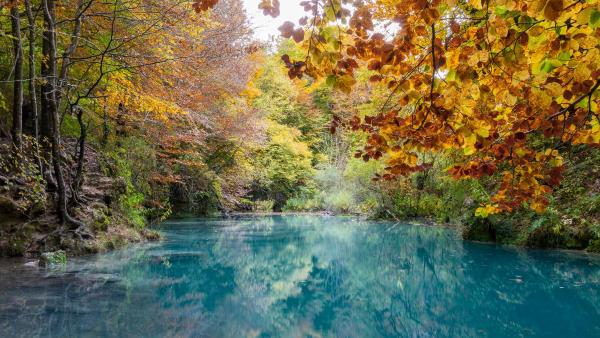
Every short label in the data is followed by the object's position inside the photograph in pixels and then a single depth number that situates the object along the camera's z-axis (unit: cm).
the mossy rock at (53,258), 574
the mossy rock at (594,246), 728
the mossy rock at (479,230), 967
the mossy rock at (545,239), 795
